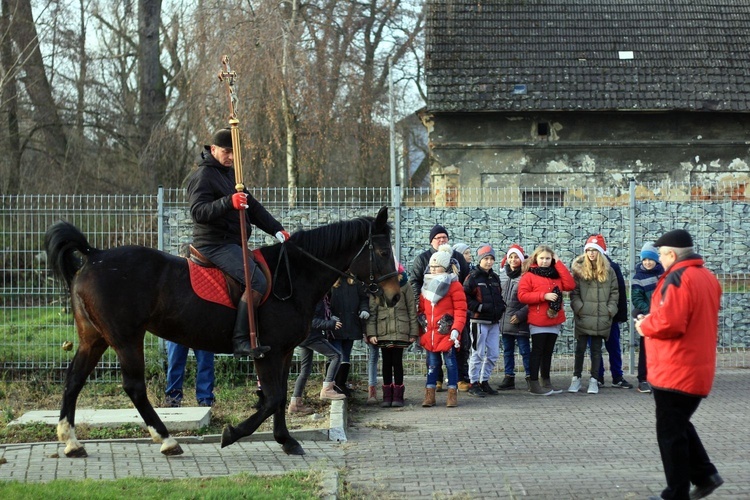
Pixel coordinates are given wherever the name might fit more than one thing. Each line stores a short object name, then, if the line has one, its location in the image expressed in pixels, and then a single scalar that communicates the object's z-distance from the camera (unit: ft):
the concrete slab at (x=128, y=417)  30.40
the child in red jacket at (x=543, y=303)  40.27
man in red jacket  21.49
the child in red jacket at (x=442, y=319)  37.11
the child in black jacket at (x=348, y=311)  37.60
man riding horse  28.07
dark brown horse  27.48
